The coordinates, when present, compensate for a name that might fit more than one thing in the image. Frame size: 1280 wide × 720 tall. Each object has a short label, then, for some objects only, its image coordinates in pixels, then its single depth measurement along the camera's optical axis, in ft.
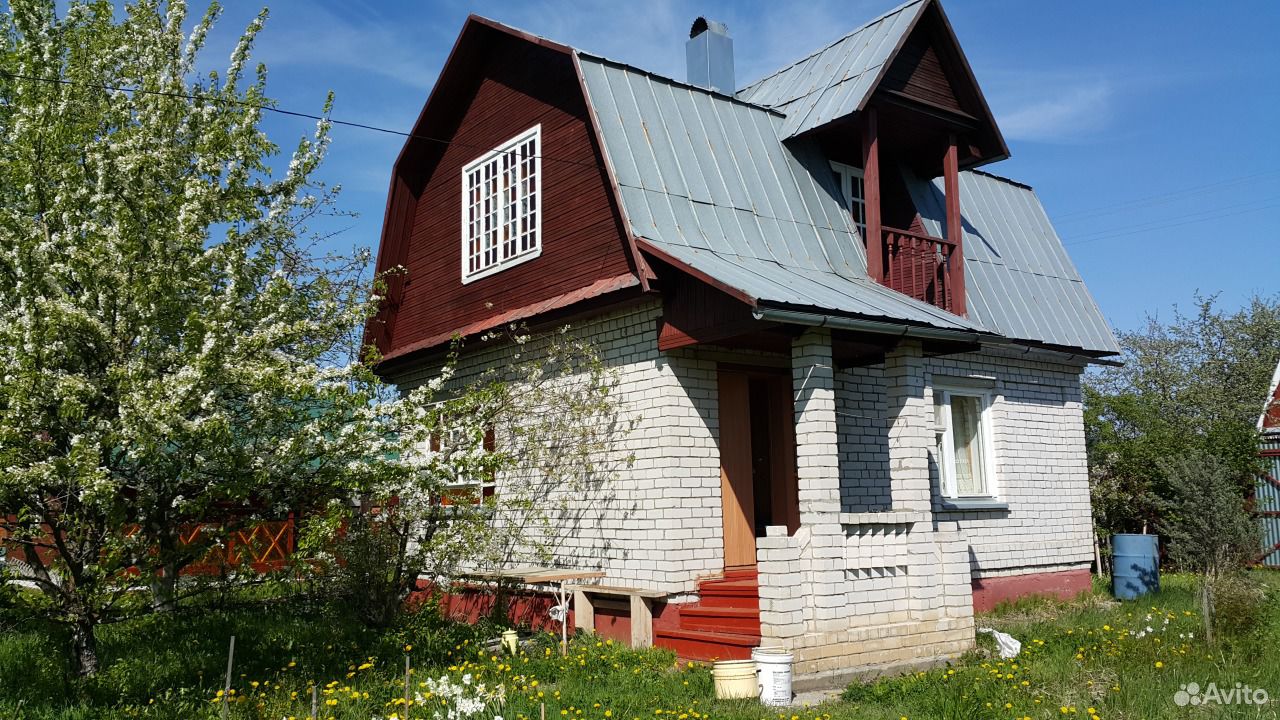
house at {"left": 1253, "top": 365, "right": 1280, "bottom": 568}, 58.95
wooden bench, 30.09
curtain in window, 41.14
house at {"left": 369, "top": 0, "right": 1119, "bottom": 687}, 28.14
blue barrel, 42.75
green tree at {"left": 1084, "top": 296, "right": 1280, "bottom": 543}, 55.52
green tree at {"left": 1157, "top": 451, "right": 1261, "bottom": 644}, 42.88
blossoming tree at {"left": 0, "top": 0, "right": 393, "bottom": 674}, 21.03
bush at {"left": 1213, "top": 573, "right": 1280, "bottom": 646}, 28.19
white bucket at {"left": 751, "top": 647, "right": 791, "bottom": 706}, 23.67
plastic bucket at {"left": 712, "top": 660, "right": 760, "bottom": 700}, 23.52
